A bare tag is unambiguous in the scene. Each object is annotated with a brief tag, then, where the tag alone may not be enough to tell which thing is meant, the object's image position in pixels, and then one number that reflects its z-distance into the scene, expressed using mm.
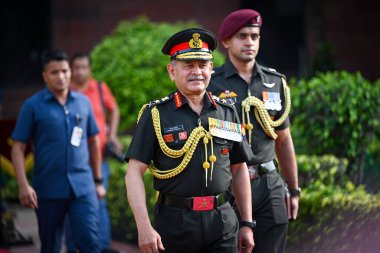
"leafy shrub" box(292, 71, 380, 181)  12340
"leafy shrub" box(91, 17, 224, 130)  16746
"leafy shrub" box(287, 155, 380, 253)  9137
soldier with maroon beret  8805
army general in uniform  7414
